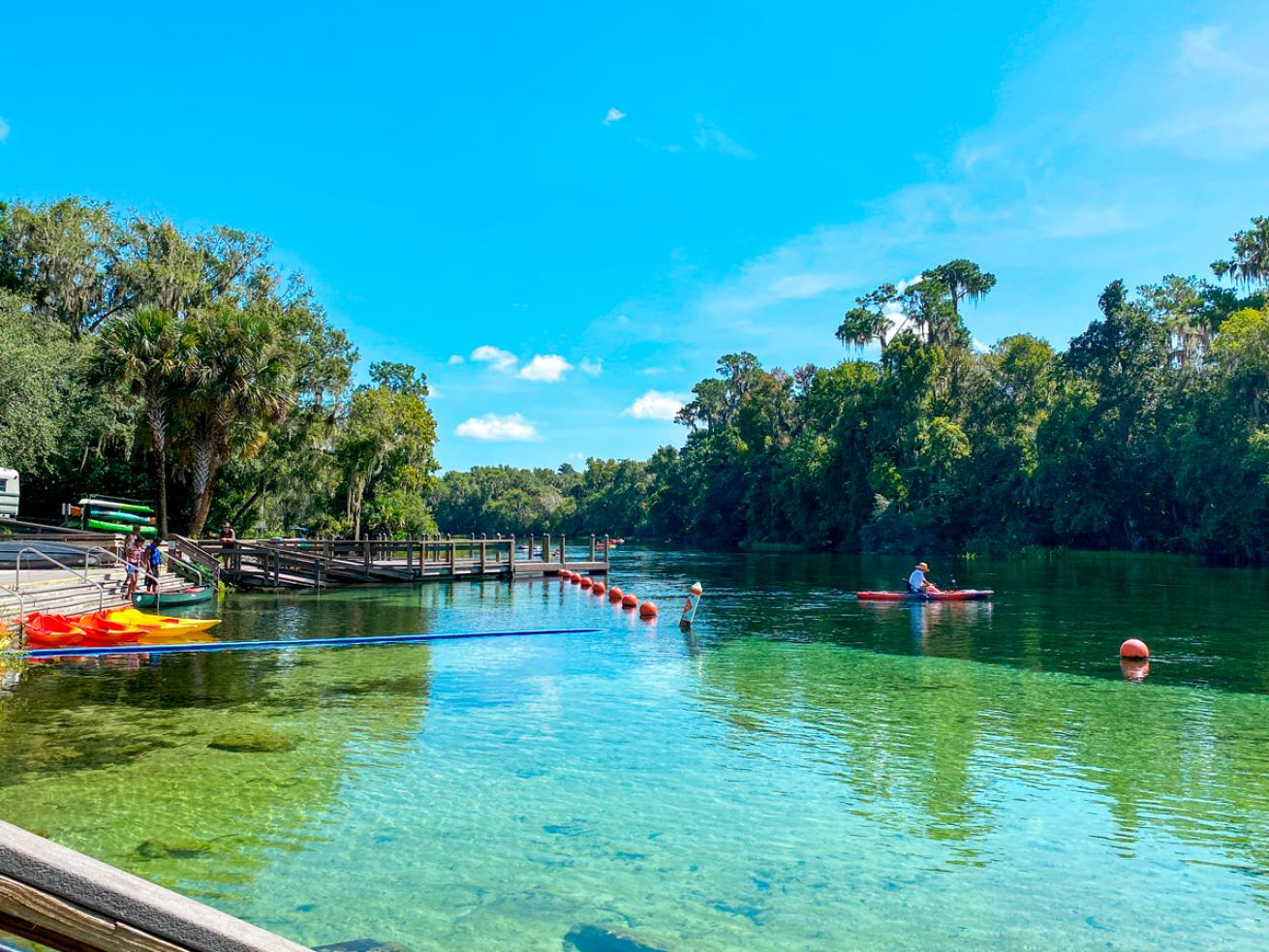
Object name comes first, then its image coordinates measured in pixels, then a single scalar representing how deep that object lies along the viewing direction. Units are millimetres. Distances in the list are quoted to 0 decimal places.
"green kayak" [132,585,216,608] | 23906
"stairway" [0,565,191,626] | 16977
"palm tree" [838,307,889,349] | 76688
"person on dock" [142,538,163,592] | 24266
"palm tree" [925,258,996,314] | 72562
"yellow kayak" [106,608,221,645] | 17750
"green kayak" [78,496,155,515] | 30103
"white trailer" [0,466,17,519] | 26047
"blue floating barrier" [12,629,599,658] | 15039
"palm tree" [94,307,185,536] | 29812
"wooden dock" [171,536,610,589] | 32375
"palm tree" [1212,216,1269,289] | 56281
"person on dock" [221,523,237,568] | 32188
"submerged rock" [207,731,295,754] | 10805
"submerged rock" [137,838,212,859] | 7445
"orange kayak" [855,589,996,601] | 29367
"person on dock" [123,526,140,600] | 22938
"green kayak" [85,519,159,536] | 29016
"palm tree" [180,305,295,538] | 30927
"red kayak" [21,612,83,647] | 15812
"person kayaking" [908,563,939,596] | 29266
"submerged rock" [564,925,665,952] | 6086
